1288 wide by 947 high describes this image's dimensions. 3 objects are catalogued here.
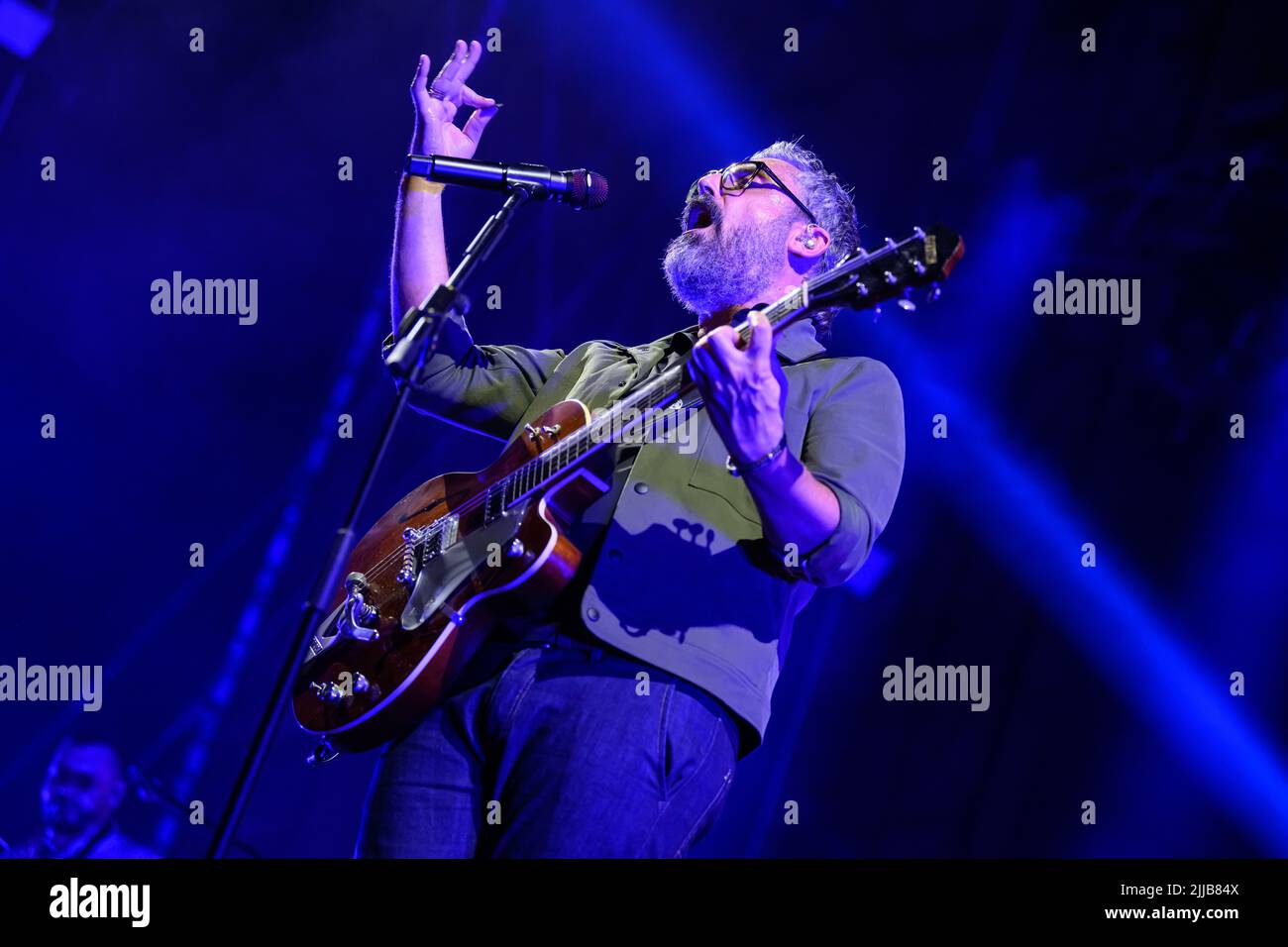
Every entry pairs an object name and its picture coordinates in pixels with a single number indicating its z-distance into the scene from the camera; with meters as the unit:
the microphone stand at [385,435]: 1.95
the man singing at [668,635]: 2.12
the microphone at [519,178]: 2.44
